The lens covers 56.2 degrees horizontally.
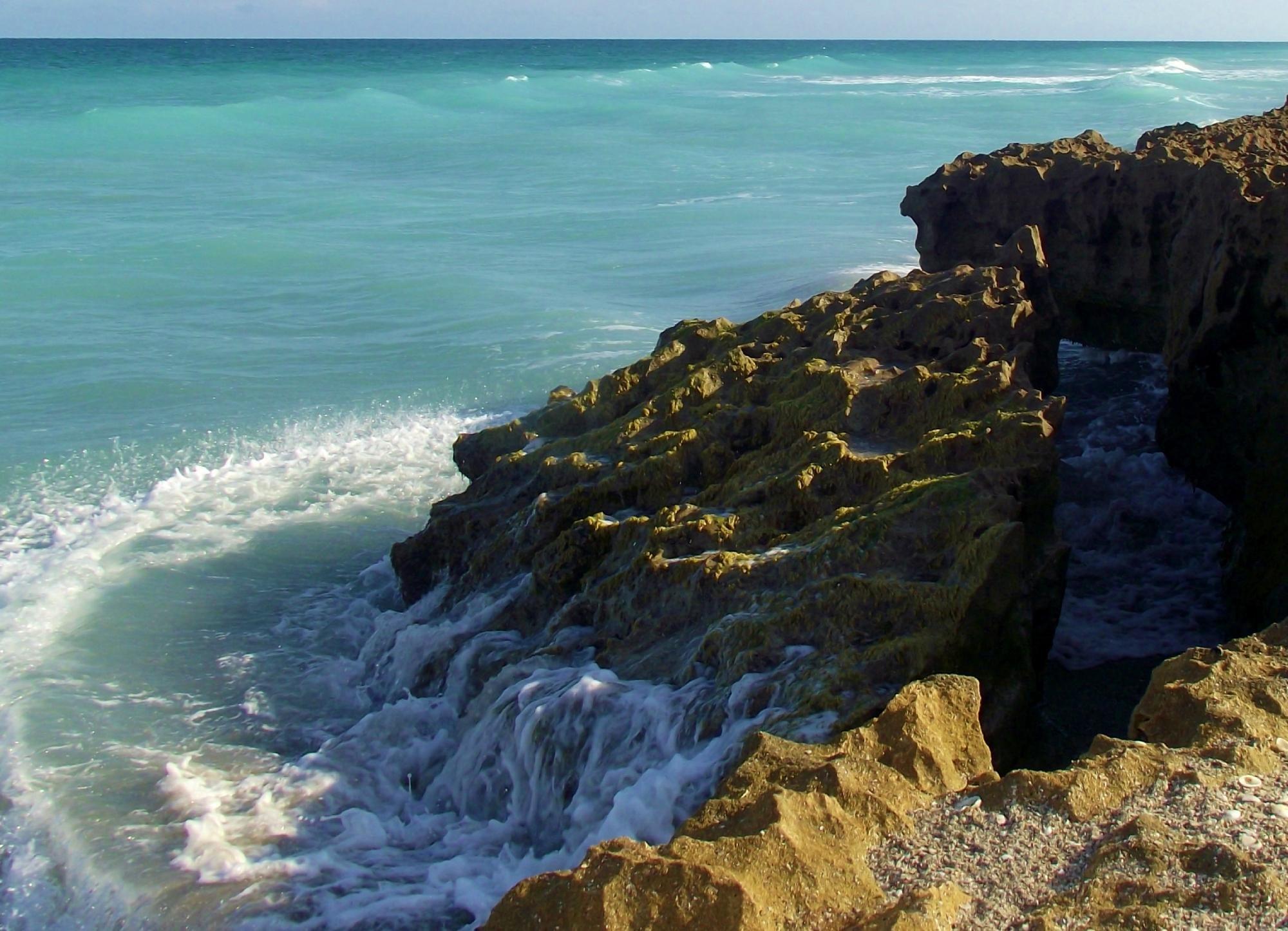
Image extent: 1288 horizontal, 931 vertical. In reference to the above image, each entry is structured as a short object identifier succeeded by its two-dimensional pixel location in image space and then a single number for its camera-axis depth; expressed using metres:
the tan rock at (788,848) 2.99
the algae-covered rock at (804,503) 4.47
